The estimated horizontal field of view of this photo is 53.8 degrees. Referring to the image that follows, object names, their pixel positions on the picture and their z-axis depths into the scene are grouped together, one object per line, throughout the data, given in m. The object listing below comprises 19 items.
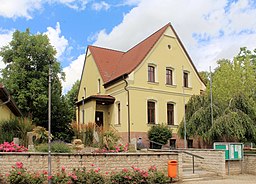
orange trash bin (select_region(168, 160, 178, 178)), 10.73
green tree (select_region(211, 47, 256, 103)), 20.09
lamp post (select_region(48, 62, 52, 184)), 8.76
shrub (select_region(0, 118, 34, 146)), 12.62
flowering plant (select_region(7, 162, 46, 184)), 8.66
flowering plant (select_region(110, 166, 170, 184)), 9.77
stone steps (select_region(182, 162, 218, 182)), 11.56
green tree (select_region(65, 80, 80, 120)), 41.32
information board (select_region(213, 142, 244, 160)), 13.24
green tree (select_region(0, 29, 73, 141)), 24.42
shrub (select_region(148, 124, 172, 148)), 19.46
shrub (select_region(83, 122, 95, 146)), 14.43
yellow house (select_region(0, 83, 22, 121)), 11.91
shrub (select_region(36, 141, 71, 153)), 10.12
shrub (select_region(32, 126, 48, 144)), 12.60
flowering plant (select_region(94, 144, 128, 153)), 10.87
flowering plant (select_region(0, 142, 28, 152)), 9.43
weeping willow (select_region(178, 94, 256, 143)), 15.88
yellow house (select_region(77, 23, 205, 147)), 20.28
